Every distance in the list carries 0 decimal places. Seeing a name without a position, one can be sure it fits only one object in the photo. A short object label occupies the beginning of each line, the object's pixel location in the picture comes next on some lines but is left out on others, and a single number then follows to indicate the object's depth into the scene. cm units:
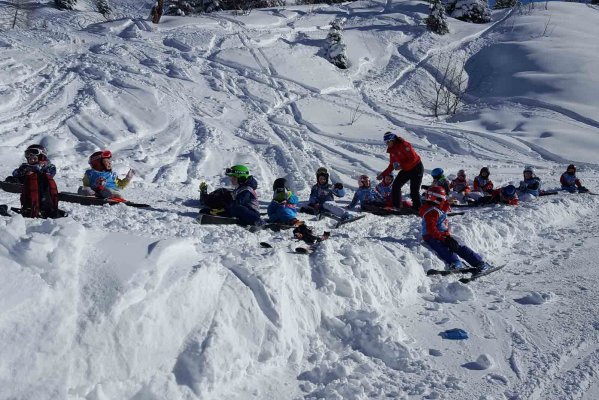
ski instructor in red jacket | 1006
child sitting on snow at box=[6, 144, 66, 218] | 680
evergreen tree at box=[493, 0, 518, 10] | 4162
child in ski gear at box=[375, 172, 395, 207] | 1094
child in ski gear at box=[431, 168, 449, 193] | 1095
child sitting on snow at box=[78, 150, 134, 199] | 871
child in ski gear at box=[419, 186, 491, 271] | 680
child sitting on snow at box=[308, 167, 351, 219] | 979
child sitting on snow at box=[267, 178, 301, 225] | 809
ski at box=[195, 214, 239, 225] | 764
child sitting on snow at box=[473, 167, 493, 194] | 1265
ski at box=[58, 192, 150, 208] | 818
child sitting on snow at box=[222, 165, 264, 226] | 760
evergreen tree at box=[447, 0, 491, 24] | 3438
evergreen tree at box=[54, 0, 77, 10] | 3794
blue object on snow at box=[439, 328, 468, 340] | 484
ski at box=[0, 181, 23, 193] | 850
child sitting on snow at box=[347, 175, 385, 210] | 1073
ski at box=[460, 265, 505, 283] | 629
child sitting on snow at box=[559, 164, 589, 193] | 1309
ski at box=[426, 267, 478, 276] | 644
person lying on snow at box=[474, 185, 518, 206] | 1127
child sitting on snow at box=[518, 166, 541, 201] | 1196
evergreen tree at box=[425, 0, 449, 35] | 3067
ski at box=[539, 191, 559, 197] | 1264
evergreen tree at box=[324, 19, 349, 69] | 2553
